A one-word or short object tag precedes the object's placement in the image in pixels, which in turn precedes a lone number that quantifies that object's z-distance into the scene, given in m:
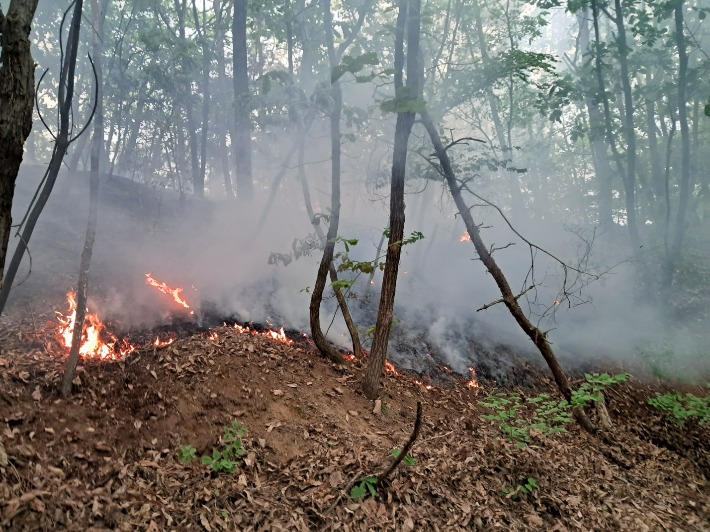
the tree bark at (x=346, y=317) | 7.56
